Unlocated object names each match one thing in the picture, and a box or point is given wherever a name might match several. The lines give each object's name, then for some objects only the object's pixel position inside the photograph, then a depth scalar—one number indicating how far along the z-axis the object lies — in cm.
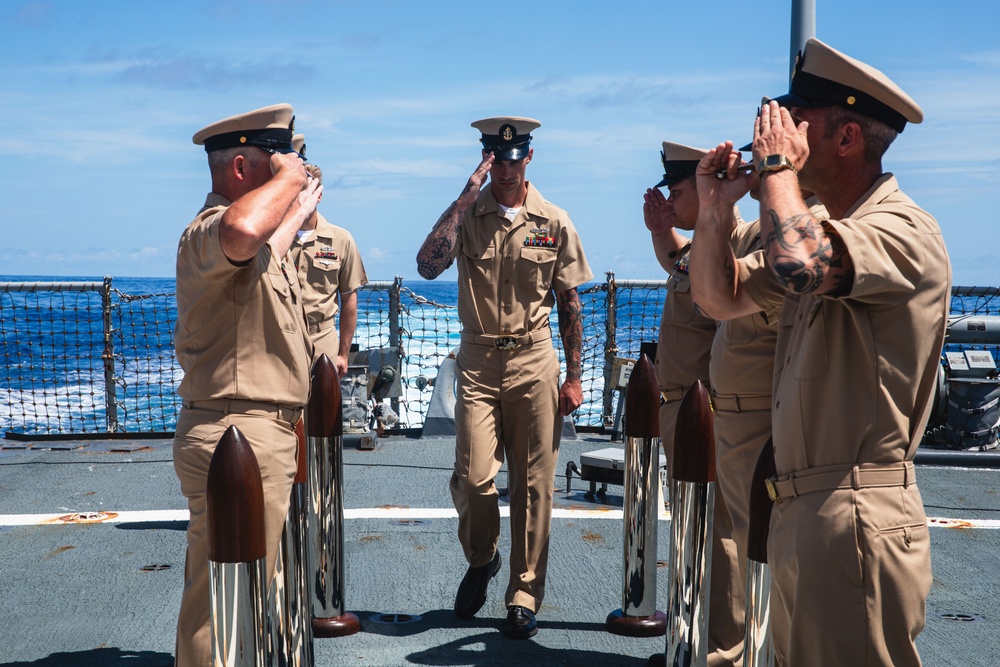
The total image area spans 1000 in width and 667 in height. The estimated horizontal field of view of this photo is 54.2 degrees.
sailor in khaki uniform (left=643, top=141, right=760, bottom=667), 373
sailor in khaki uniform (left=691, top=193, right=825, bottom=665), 362
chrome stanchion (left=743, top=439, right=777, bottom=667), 260
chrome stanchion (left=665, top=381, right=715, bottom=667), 338
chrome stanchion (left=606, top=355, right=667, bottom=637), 450
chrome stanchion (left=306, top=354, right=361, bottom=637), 431
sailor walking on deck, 485
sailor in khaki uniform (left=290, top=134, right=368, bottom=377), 691
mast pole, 574
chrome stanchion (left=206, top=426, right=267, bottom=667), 250
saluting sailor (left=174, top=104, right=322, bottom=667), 318
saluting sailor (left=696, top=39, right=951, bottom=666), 237
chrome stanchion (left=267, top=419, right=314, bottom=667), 327
